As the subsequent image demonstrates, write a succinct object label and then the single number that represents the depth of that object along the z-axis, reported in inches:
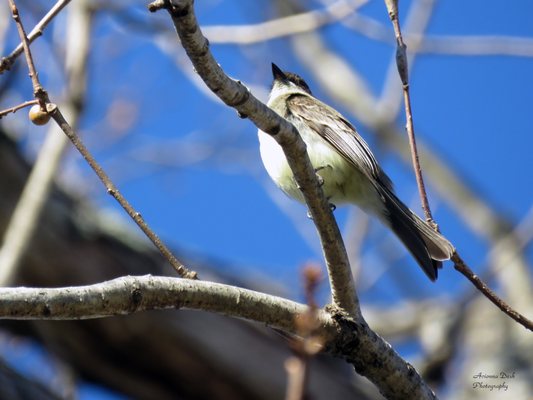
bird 331.6
